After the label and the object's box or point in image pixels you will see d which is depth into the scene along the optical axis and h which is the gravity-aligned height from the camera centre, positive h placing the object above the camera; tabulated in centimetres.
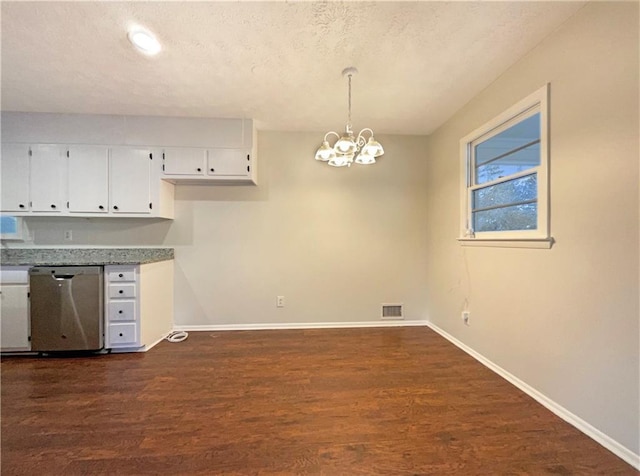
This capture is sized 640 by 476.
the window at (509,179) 182 +49
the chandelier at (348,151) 192 +65
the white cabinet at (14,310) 251 -69
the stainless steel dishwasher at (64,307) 252 -67
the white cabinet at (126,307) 261 -68
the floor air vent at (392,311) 345 -93
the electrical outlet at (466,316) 266 -77
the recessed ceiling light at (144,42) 171 +129
